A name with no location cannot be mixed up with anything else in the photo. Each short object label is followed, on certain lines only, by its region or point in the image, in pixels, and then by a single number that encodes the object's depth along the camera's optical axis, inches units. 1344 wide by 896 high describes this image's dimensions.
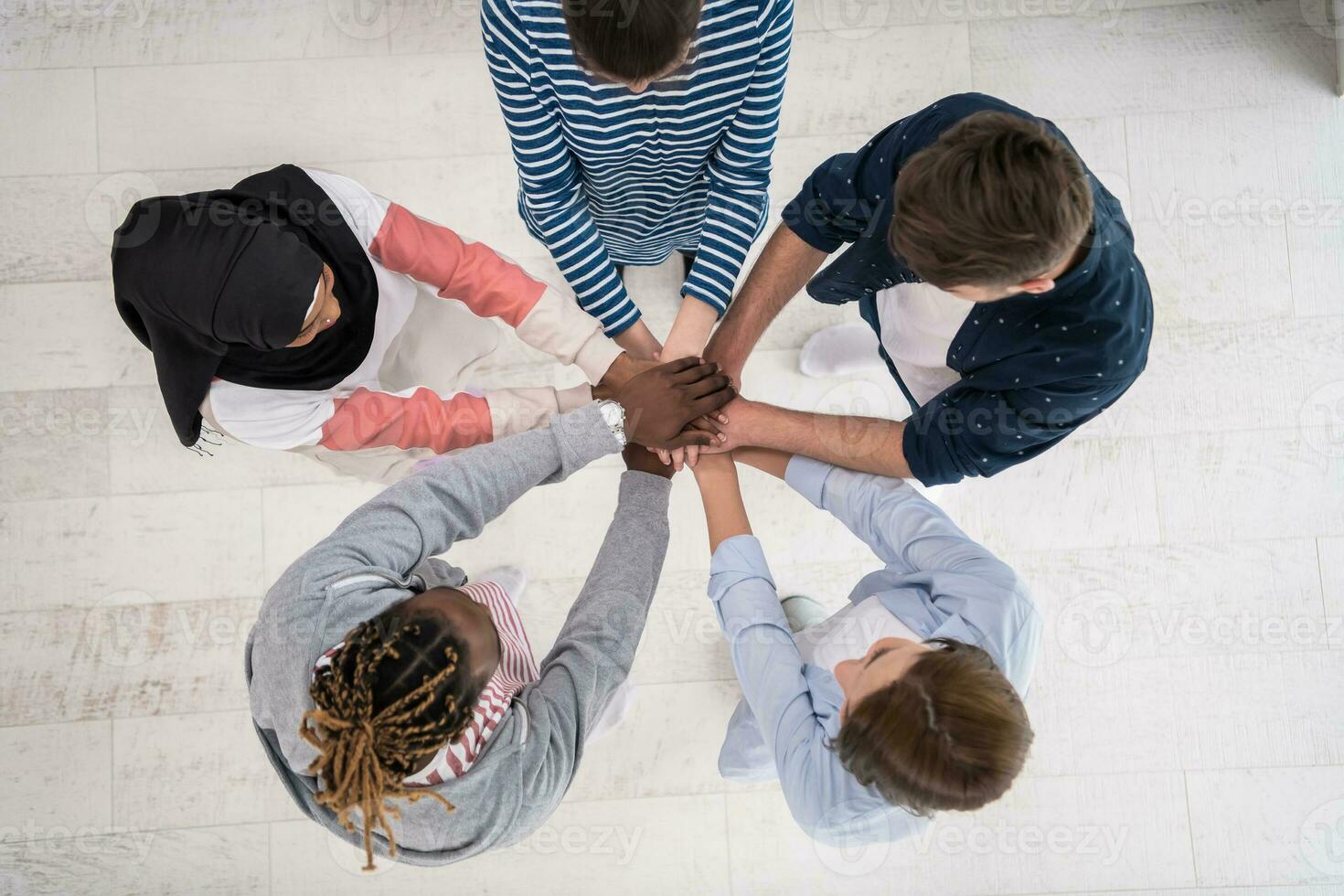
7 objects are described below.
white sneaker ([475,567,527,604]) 81.9
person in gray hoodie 43.7
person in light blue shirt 45.7
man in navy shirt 40.1
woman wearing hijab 49.4
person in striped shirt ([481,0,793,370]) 41.7
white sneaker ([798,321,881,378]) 83.7
